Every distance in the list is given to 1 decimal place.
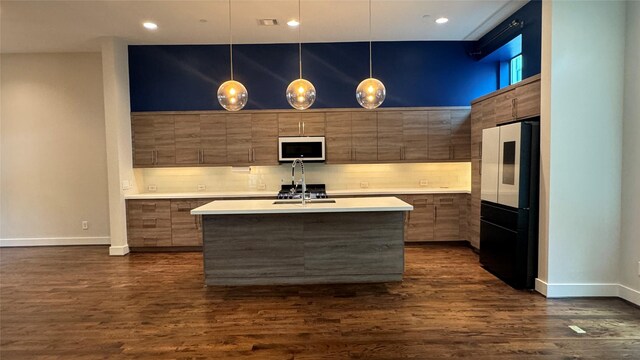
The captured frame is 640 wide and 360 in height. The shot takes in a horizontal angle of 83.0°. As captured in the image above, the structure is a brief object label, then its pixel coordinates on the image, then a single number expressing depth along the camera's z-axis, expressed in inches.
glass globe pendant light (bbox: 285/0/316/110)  144.8
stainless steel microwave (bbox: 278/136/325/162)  228.4
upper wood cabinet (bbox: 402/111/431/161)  230.1
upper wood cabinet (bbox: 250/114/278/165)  229.9
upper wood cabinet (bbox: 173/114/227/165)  229.3
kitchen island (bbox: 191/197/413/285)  150.9
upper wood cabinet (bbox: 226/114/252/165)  229.6
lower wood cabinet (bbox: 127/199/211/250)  219.1
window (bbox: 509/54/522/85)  221.6
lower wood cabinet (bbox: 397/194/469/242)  222.4
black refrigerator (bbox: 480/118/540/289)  144.2
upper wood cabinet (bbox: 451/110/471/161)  229.6
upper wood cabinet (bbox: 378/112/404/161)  230.4
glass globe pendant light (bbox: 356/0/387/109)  145.6
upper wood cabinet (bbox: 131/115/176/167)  229.0
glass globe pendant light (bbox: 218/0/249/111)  145.1
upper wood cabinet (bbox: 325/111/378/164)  230.5
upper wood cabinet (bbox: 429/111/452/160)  229.6
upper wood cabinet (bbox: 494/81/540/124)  148.9
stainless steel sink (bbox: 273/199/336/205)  160.6
